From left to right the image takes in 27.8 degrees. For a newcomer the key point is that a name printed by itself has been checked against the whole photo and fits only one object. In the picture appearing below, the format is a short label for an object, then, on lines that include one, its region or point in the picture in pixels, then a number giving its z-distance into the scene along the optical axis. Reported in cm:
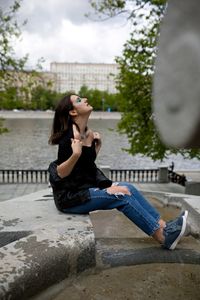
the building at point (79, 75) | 14605
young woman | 365
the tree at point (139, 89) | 1229
